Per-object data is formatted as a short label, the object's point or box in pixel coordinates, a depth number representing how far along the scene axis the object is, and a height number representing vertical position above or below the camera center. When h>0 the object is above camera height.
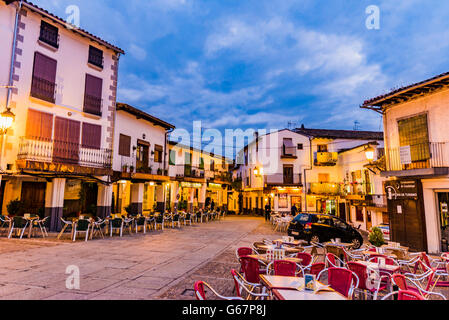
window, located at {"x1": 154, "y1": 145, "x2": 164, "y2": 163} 22.56 +3.35
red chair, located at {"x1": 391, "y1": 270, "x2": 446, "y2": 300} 4.60 -1.49
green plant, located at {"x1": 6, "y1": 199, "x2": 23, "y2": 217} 15.73 -0.90
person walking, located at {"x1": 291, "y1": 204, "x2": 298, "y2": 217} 23.08 -1.45
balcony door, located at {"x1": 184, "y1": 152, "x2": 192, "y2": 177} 27.00 +2.76
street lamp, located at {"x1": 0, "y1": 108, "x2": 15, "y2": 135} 8.66 +2.32
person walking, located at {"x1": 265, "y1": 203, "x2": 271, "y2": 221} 26.94 -1.81
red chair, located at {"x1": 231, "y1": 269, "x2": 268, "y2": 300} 4.54 -1.66
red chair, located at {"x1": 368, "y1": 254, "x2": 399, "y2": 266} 6.49 -1.61
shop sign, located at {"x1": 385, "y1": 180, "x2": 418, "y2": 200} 12.19 +0.23
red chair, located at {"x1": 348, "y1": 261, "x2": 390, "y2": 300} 5.27 -1.61
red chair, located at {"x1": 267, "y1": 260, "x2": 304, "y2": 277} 5.33 -1.47
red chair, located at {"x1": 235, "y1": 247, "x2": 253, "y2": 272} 6.82 -1.47
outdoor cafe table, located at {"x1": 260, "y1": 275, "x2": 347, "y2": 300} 3.85 -1.47
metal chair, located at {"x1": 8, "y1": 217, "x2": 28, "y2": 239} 12.34 -1.43
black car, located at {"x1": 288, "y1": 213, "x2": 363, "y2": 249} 12.93 -1.75
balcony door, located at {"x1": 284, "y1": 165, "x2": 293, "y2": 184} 30.21 +2.17
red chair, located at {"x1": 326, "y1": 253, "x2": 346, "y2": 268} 5.89 -1.46
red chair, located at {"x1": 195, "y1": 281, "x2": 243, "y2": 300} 3.61 -1.32
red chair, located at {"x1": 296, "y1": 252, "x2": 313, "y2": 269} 6.33 -1.53
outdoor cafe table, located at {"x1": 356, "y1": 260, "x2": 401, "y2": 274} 5.90 -1.62
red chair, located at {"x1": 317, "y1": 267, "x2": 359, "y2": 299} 4.61 -1.51
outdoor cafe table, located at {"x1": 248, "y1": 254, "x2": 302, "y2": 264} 6.38 -1.59
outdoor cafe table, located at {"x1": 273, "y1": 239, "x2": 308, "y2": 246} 8.72 -1.59
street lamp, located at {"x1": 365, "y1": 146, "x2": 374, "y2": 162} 12.76 +1.92
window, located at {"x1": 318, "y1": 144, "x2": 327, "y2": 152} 30.17 +5.17
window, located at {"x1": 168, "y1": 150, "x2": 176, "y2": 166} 24.74 +3.19
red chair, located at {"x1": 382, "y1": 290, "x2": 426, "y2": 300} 3.64 -1.37
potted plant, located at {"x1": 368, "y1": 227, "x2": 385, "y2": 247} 8.09 -1.31
